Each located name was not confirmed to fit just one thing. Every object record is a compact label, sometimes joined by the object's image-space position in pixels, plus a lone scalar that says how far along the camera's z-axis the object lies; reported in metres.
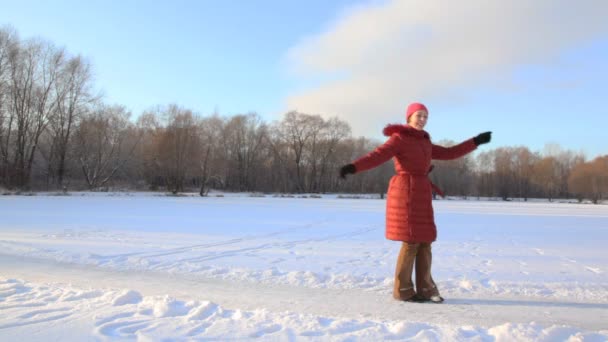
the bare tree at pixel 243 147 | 59.66
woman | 3.42
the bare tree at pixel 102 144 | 38.03
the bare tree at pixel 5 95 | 31.73
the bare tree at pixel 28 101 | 33.59
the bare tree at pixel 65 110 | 36.50
